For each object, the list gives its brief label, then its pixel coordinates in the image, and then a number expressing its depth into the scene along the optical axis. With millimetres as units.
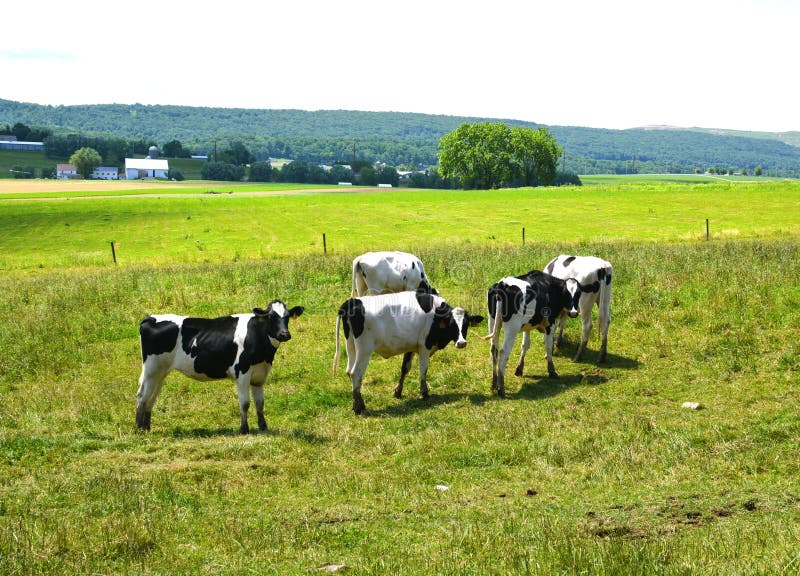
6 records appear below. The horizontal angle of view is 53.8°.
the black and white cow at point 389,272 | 20844
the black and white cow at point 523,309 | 17016
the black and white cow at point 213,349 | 13930
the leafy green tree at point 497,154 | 126062
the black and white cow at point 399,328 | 15688
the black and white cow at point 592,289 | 19188
